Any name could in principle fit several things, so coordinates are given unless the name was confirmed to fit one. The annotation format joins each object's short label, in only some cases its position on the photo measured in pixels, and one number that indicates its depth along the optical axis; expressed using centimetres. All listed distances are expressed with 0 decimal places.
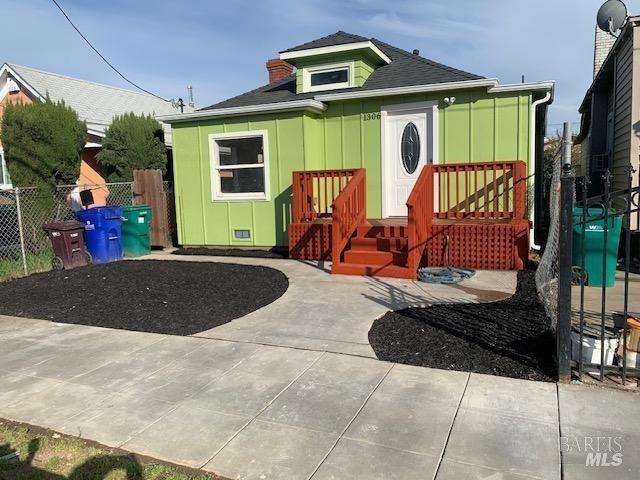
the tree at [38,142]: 977
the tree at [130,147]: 1253
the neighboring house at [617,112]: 823
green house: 869
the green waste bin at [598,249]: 647
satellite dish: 1008
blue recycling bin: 904
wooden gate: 1108
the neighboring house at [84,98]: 1546
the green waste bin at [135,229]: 992
